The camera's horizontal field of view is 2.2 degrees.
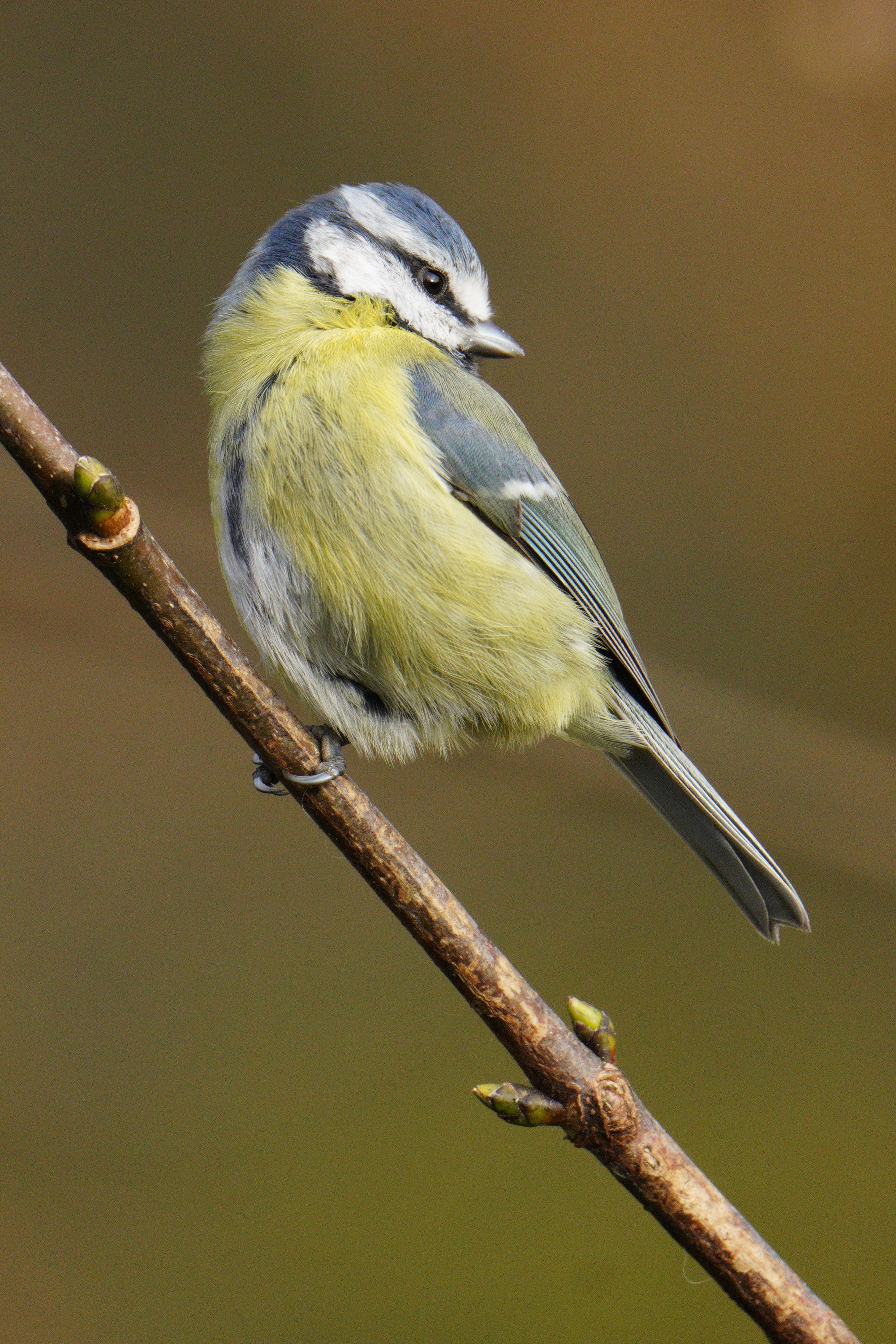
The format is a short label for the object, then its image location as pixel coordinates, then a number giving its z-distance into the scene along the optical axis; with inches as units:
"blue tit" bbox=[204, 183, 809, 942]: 123.1
